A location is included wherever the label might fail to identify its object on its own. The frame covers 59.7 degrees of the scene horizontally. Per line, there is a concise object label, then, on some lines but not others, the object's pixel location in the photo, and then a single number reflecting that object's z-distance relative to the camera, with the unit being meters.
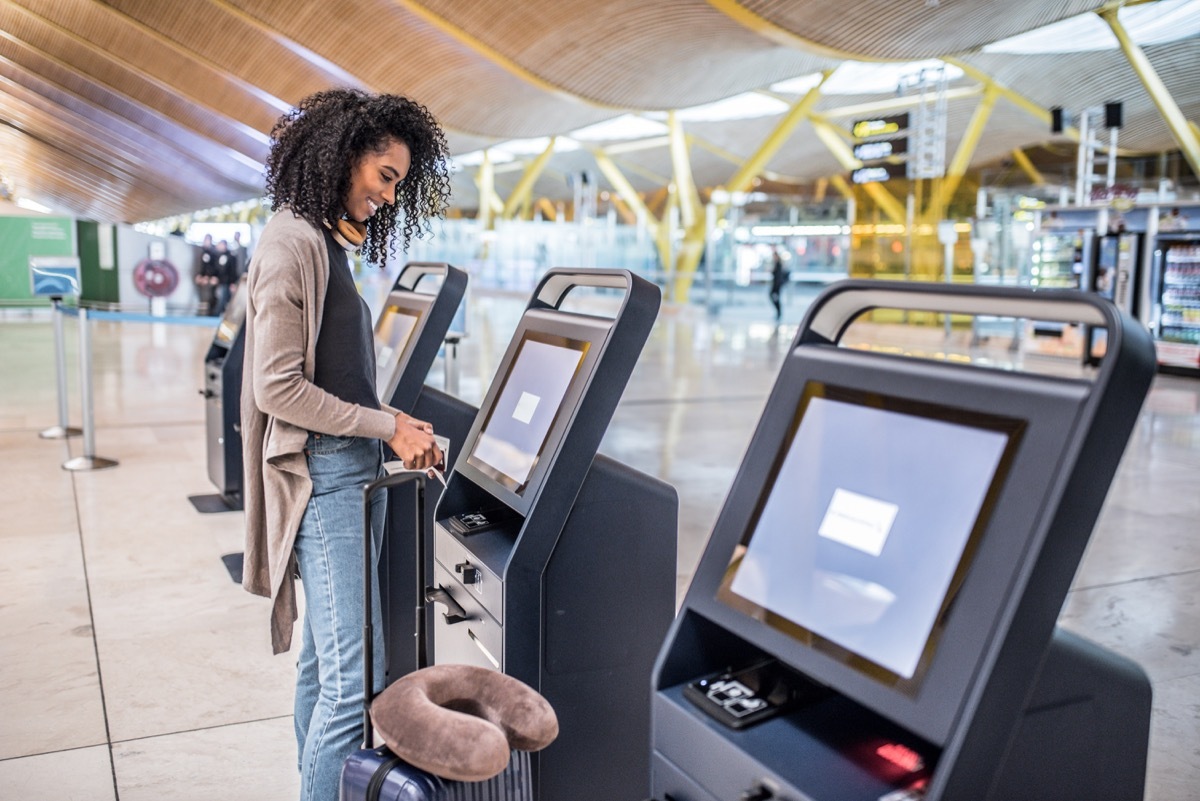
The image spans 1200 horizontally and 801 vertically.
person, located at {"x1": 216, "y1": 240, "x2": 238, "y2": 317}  21.62
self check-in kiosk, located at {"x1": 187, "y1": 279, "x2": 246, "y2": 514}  5.53
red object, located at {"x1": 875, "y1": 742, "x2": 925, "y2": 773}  1.36
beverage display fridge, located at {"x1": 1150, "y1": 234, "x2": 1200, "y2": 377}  14.38
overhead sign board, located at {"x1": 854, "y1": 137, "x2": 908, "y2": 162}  23.48
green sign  18.89
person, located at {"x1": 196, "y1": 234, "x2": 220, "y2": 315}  22.02
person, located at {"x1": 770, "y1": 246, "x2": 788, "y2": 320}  23.56
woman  2.05
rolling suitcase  1.68
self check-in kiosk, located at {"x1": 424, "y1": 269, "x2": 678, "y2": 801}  2.17
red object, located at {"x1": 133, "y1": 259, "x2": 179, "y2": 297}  22.75
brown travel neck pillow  1.58
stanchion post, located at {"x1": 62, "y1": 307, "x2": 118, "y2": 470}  6.86
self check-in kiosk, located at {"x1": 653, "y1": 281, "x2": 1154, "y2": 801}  1.21
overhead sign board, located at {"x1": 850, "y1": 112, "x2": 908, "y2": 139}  23.53
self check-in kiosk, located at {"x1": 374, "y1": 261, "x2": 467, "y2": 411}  3.35
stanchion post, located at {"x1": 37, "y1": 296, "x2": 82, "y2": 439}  7.55
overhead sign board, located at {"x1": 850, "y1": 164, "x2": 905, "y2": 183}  23.94
